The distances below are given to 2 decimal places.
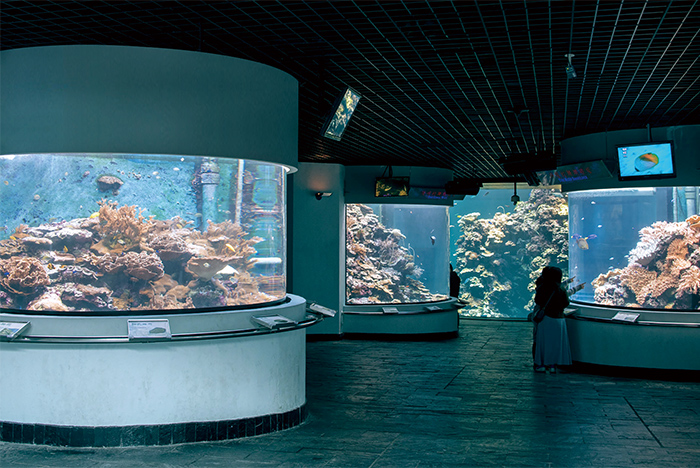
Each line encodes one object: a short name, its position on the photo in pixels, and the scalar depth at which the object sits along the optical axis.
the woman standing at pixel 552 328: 9.36
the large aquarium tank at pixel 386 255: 13.46
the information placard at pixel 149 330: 5.05
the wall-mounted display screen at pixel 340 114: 6.50
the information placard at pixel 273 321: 5.52
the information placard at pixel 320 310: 6.52
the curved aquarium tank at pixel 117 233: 5.27
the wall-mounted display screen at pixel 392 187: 13.02
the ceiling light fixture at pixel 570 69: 6.43
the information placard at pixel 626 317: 9.00
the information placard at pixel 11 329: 5.10
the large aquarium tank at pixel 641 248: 8.88
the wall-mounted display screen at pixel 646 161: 8.55
